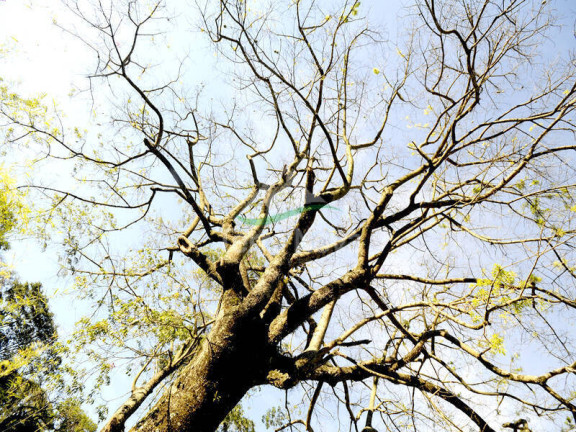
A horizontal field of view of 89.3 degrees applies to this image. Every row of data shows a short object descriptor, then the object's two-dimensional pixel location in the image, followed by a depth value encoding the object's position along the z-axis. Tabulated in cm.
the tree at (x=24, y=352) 413
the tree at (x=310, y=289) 258
